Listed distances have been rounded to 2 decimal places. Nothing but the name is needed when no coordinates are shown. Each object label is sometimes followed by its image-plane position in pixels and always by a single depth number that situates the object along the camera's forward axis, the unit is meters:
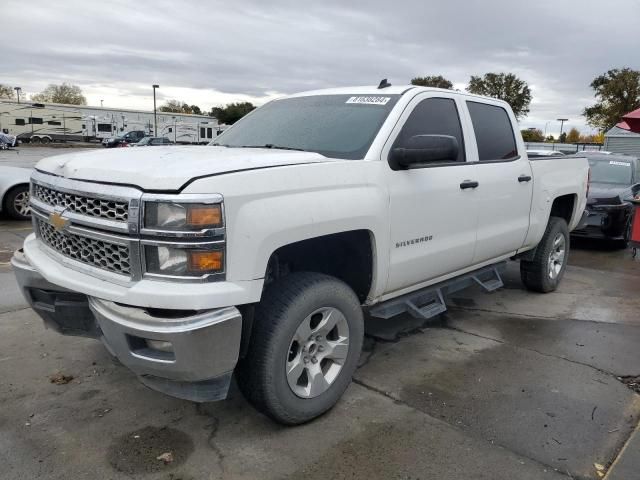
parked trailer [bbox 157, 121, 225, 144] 52.62
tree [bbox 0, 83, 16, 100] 92.56
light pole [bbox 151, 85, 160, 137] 49.98
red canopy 9.45
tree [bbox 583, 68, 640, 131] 41.00
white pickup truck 2.57
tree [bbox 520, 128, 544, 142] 55.62
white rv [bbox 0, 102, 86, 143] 53.25
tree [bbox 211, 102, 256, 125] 76.82
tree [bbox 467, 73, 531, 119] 52.75
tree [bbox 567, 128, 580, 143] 73.18
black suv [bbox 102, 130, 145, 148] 39.56
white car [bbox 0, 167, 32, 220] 9.47
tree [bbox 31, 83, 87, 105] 97.12
